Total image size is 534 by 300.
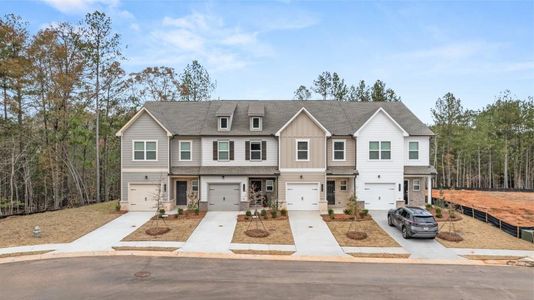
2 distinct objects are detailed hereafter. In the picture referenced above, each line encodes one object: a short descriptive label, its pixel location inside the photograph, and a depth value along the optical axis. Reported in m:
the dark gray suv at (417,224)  18.48
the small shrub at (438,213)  23.62
